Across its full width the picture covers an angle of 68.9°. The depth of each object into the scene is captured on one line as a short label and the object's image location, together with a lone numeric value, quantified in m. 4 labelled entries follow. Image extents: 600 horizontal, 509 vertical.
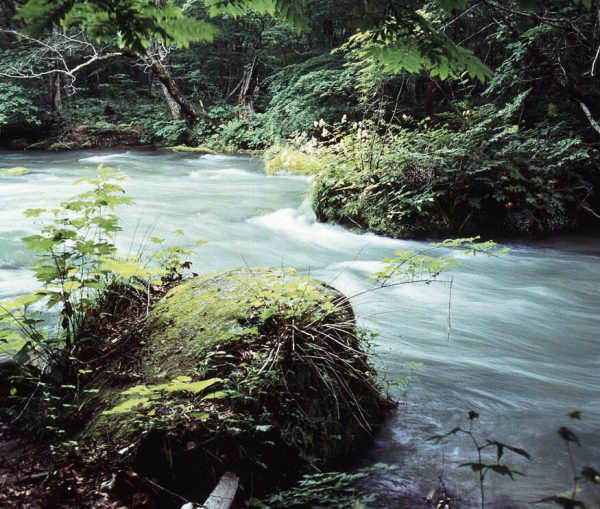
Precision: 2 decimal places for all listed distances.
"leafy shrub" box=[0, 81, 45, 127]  19.25
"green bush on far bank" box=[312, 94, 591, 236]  7.76
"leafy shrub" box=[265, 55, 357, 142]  13.80
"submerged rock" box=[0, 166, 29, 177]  12.98
